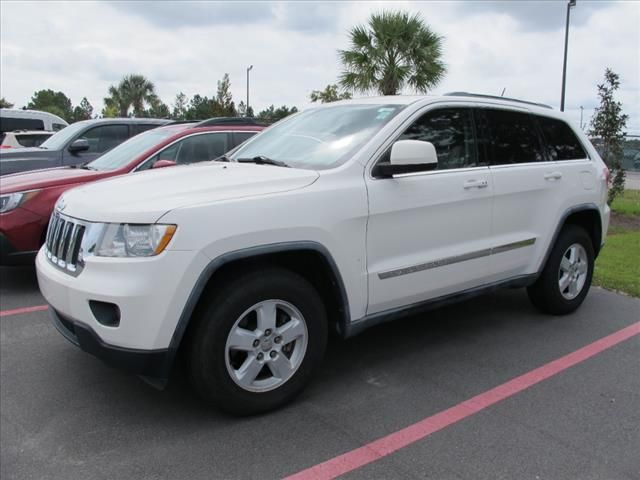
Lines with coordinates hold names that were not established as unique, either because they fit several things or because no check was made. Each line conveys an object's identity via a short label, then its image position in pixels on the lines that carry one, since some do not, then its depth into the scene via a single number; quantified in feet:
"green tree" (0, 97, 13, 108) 188.39
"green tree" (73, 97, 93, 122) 224.16
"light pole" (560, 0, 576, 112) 51.22
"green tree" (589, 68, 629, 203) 36.40
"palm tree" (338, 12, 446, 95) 49.44
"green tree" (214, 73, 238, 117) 90.39
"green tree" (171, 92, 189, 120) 201.46
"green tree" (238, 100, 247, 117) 129.70
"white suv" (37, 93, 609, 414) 9.11
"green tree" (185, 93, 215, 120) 96.46
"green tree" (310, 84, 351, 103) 85.51
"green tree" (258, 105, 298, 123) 206.19
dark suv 26.58
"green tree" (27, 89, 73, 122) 259.74
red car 17.47
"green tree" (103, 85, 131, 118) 170.00
